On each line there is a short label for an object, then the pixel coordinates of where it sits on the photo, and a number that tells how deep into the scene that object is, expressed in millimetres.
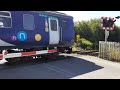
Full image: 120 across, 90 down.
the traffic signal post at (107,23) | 8046
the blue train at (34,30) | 5064
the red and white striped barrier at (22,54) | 4926
